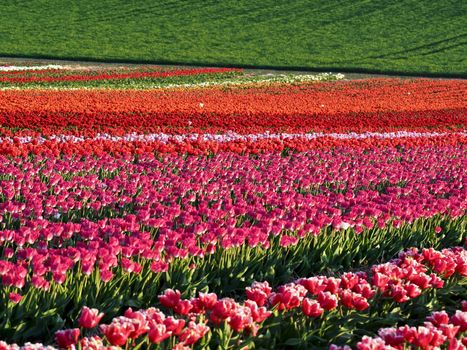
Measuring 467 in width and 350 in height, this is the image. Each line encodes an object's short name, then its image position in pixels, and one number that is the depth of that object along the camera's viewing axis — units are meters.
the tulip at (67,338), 6.71
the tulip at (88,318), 6.76
